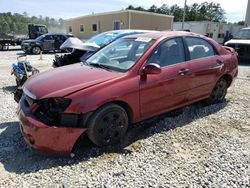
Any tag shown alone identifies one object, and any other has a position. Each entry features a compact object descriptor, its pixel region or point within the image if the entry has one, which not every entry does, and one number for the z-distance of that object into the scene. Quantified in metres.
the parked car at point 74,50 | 5.38
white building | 23.54
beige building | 20.29
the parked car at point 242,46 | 9.64
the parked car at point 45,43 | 13.24
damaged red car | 2.39
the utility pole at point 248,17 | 22.19
